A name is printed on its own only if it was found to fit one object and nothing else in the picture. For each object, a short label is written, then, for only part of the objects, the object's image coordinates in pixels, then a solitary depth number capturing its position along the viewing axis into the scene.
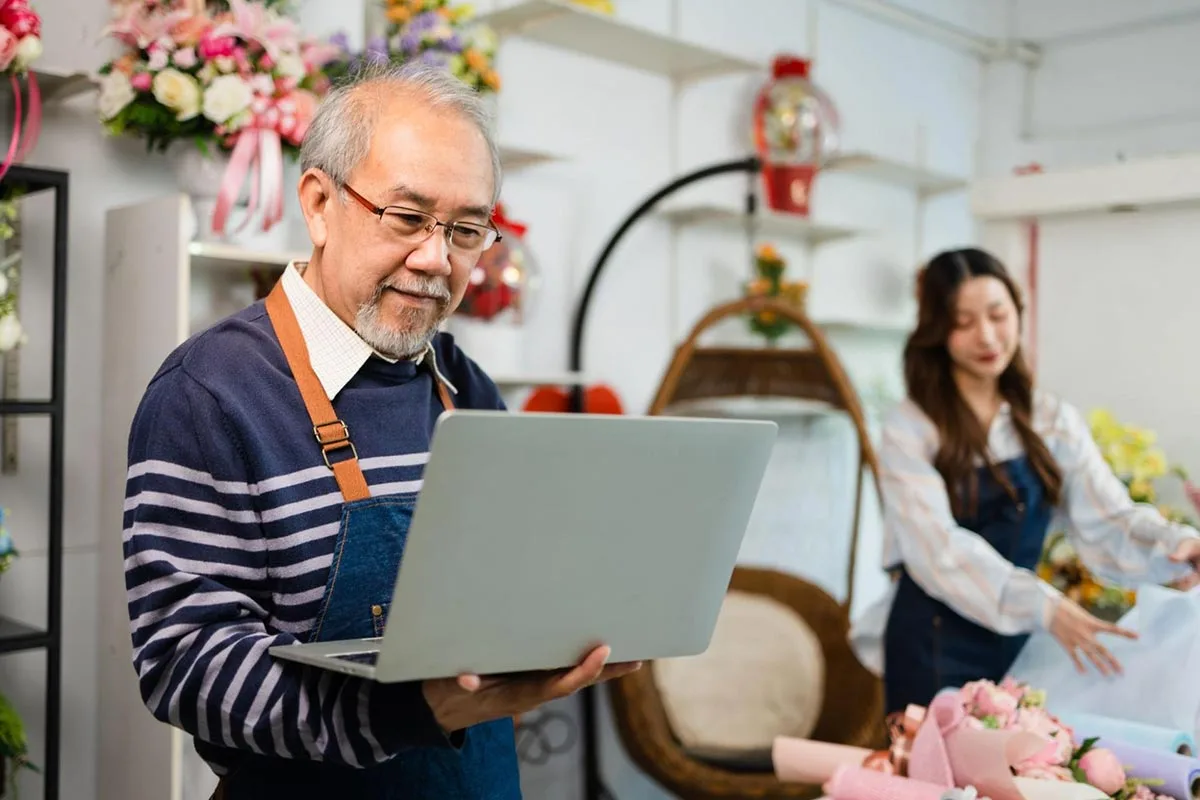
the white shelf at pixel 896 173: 3.96
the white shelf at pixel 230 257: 2.19
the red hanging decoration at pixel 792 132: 3.53
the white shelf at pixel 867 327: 3.99
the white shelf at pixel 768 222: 3.59
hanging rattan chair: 3.12
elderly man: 1.15
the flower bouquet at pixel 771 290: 3.63
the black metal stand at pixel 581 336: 3.24
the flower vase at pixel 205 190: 2.25
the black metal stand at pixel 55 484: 2.04
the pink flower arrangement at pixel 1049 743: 1.70
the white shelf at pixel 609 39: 3.05
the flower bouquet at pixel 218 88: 2.15
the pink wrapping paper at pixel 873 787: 1.72
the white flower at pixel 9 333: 2.02
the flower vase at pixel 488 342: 2.77
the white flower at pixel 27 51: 1.95
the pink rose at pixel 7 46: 1.92
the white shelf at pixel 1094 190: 3.43
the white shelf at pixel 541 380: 2.83
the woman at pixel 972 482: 2.63
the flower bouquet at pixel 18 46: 1.93
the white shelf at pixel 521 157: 2.94
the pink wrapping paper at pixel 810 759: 1.93
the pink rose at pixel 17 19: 1.94
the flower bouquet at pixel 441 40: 2.60
